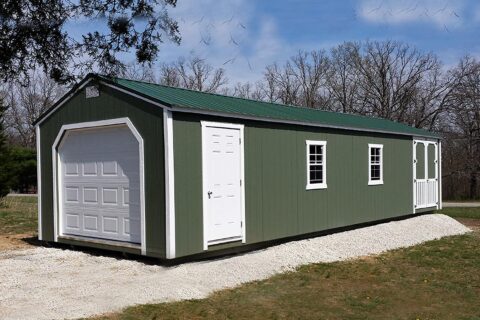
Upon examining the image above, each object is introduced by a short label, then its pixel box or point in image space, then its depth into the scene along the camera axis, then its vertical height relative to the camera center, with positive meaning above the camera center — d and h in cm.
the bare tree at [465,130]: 3129 +111
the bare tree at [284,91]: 3912 +450
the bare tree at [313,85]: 3841 +494
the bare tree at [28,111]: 4419 +370
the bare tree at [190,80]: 3962 +552
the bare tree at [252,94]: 4088 +449
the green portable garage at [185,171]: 830 -35
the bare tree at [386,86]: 3503 +434
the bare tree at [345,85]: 3697 +469
